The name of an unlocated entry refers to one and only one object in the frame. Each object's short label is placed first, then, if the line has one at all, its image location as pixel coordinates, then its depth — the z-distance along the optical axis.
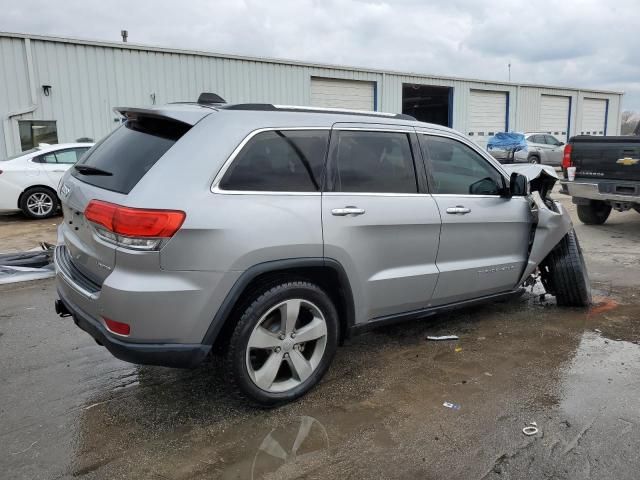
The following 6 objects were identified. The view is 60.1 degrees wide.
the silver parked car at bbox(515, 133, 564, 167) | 23.94
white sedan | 10.33
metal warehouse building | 14.85
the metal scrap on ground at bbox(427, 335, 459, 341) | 4.47
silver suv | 2.84
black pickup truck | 8.06
